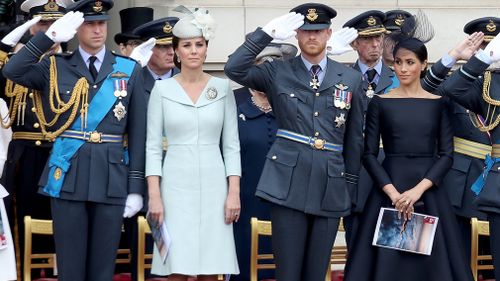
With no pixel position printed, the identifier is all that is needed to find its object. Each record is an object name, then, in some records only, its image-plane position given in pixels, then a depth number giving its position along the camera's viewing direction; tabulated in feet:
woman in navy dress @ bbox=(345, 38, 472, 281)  57.93
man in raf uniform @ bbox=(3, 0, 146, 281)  57.00
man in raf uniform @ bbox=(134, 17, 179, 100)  66.03
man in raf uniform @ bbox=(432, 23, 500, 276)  58.29
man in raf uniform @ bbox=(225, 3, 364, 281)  56.24
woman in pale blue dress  55.26
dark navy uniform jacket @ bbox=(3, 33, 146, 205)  57.00
